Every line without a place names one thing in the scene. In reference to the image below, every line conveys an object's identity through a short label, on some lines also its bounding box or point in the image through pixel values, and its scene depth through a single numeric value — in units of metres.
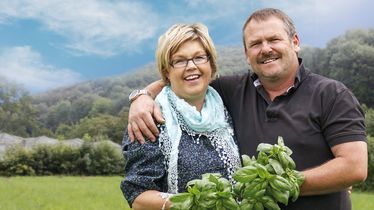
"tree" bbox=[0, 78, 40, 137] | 61.78
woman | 2.93
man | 2.88
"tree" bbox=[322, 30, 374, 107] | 50.44
